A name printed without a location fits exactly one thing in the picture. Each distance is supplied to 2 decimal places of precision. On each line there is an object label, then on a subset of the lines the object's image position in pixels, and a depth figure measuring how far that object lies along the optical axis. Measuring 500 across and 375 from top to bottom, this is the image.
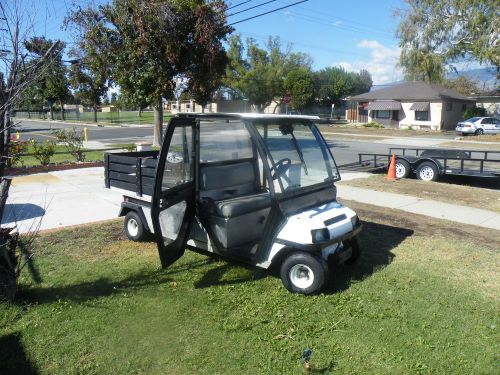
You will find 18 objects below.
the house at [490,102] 43.88
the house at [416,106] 41.59
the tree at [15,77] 3.38
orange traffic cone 12.00
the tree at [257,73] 55.16
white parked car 34.25
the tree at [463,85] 56.07
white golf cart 4.48
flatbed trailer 11.06
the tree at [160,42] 14.02
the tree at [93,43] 15.33
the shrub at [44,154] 13.21
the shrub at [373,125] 42.56
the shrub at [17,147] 10.71
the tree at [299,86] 55.47
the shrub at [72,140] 14.21
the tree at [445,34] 28.39
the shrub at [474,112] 42.45
